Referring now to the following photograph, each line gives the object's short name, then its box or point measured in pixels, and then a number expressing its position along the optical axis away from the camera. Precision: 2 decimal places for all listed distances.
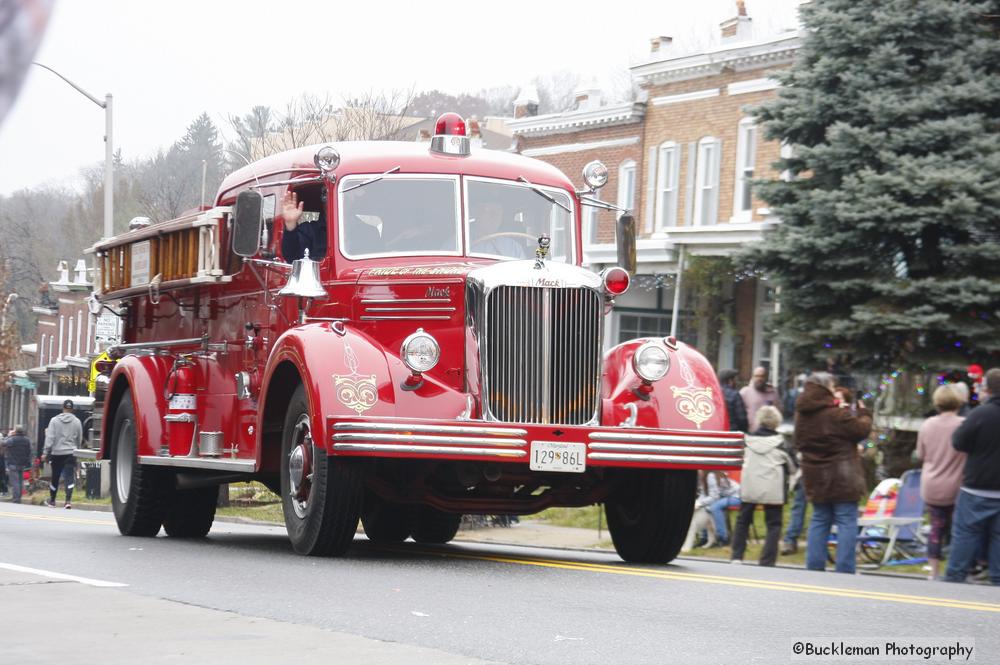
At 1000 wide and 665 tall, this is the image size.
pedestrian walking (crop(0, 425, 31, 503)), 31.80
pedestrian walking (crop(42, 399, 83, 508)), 29.77
